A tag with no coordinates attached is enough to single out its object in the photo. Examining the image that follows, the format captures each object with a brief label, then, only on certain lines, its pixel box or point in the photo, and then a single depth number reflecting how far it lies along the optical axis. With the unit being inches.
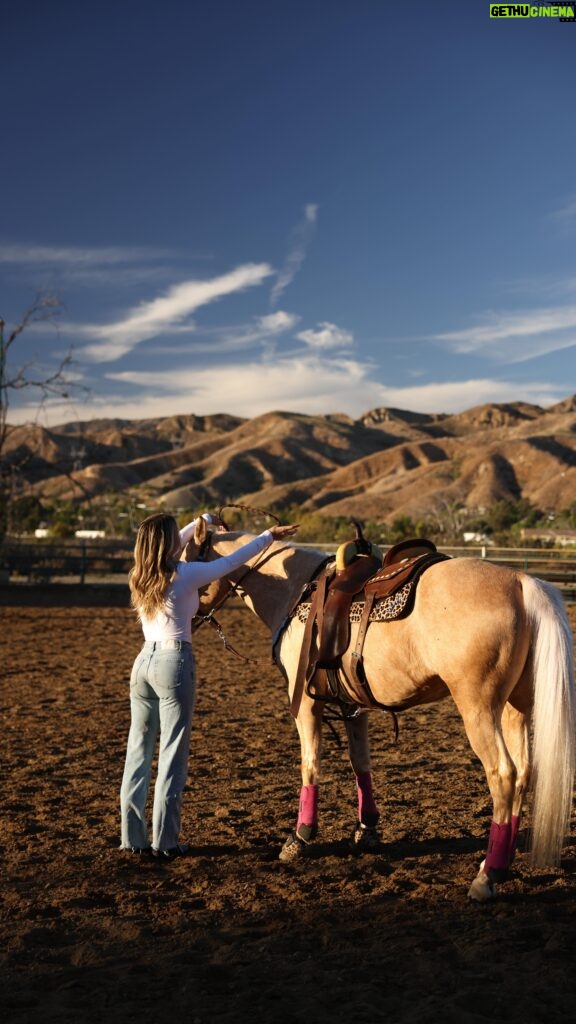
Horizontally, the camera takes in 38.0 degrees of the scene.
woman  167.0
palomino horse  147.9
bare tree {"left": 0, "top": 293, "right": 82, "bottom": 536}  730.8
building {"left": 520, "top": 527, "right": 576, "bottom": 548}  1767.5
